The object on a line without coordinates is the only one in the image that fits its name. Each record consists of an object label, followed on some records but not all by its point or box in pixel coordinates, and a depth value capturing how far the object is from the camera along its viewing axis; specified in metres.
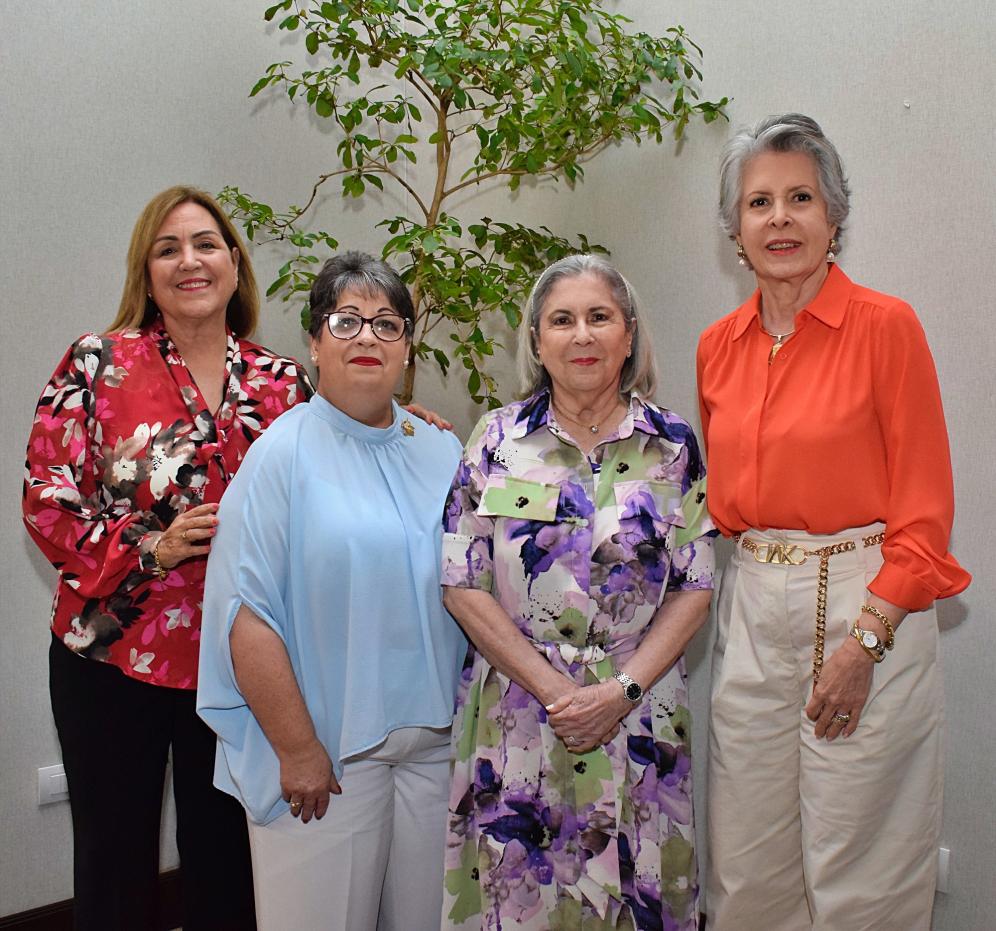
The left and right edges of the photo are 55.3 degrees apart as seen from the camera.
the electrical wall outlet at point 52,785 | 2.58
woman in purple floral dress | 1.71
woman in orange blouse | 1.56
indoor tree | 2.34
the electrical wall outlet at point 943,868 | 2.22
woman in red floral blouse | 1.87
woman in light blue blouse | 1.69
